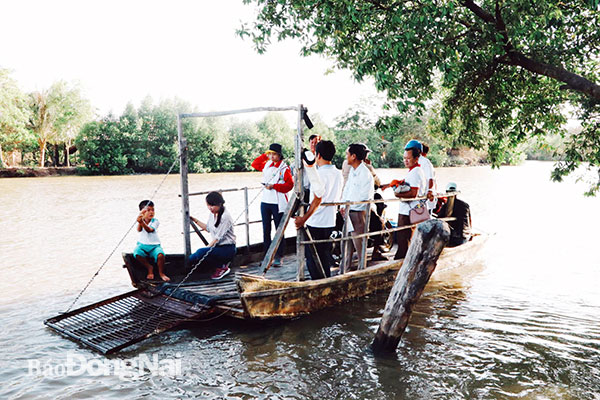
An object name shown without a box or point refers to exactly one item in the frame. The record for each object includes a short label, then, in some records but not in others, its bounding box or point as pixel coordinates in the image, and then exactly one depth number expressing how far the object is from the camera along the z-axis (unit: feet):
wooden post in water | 16.65
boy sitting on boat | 21.76
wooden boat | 18.58
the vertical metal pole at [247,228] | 25.11
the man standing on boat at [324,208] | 20.16
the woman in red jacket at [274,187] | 24.39
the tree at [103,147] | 165.89
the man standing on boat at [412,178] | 23.85
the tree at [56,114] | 162.91
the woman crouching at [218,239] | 22.33
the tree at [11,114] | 141.49
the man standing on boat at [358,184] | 22.18
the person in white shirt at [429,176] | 24.79
